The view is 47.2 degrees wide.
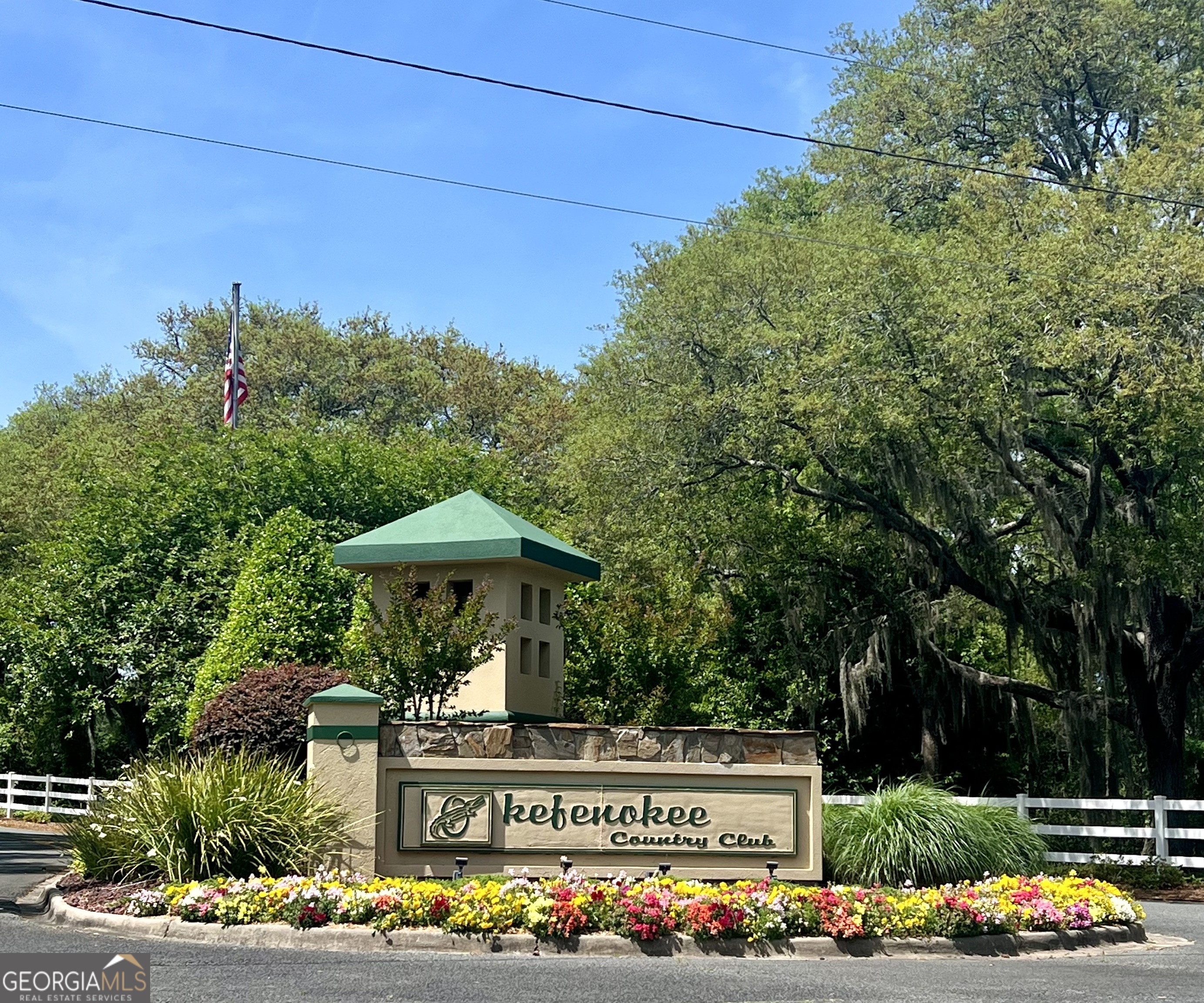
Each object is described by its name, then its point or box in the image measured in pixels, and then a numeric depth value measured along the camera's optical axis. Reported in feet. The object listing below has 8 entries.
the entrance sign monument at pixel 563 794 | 41.93
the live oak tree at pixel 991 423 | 66.85
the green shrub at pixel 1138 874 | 60.29
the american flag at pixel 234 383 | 103.86
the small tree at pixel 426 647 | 47.14
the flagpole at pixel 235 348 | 103.71
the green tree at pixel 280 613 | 71.31
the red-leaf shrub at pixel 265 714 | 50.72
